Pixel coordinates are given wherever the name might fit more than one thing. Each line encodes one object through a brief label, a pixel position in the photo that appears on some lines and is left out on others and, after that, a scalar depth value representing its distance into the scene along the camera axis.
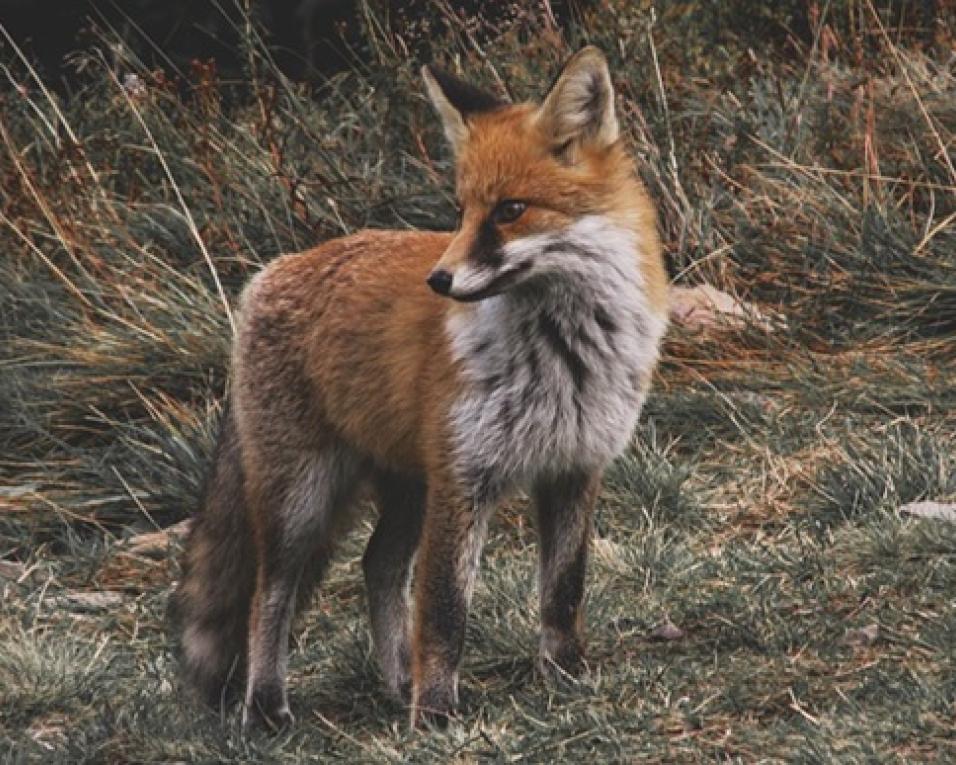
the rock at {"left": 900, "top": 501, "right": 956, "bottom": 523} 11.53
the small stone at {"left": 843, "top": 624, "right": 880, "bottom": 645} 10.00
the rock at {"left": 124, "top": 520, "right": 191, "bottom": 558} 13.68
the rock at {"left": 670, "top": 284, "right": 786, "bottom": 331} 15.36
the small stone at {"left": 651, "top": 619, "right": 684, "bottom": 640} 10.73
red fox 9.67
